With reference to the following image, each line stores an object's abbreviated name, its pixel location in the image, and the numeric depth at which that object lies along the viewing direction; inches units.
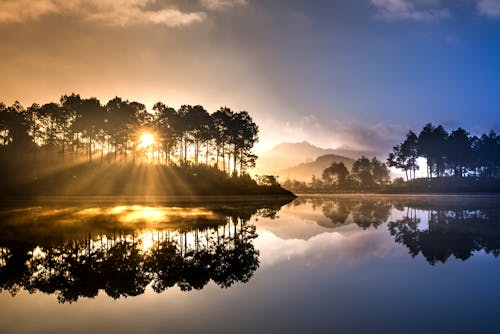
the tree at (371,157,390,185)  6865.2
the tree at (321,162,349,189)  6540.4
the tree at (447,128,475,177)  4847.4
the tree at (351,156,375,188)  6333.7
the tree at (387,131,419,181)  5124.5
